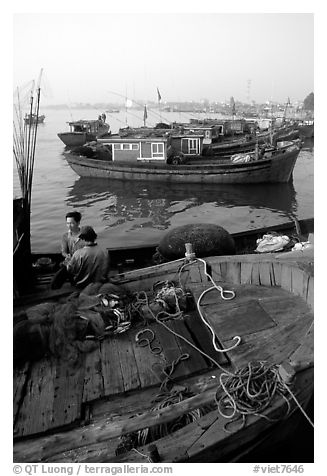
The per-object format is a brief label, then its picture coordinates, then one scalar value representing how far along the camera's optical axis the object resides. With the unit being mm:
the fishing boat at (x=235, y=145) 33219
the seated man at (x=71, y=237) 7112
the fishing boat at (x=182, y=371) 3838
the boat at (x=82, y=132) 46938
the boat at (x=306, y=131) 60250
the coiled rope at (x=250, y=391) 3998
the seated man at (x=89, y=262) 6262
